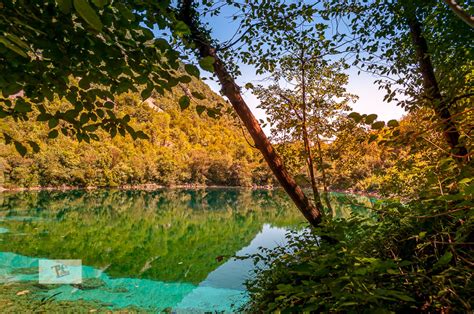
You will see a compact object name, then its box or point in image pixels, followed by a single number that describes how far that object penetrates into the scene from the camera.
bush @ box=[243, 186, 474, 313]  1.20
